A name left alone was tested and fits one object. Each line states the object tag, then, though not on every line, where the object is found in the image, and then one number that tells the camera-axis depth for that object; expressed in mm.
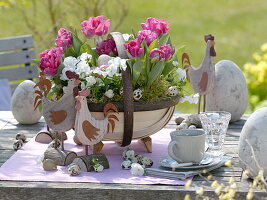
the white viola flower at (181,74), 3981
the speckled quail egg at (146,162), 3658
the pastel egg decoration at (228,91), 4624
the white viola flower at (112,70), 3614
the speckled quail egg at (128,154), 3742
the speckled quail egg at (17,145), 4058
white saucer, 3506
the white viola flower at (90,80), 3608
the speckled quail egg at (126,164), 3619
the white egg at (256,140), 3366
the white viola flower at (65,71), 3669
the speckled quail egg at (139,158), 3691
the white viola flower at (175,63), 3904
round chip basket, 3632
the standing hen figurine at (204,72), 4271
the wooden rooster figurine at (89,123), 3526
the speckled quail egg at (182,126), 4376
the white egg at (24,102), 4604
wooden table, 3247
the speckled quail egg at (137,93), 3691
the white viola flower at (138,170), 3493
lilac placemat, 3432
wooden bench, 6709
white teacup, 3509
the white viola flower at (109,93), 3647
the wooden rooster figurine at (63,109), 3597
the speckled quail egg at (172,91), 3893
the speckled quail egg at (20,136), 4235
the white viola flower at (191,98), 4006
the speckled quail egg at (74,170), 3493
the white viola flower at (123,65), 3586
